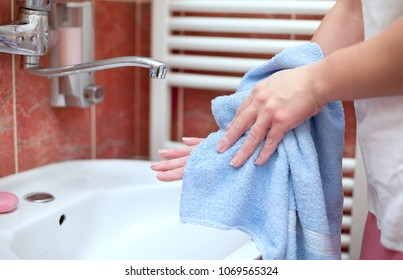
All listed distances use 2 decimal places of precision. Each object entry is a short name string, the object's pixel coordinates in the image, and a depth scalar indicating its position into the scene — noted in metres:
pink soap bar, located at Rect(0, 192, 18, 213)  0.82
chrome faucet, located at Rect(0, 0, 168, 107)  0.81
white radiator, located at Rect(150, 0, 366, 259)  1.09
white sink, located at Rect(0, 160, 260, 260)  0.85
